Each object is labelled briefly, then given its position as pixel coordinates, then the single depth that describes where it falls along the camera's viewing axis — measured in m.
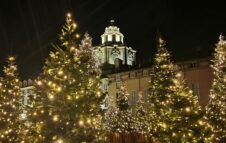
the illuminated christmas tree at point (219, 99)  27.35
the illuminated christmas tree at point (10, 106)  26.56
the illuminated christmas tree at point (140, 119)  36.69
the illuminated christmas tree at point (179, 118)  21.28
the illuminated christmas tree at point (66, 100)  17.59
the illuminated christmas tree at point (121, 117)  37.67
